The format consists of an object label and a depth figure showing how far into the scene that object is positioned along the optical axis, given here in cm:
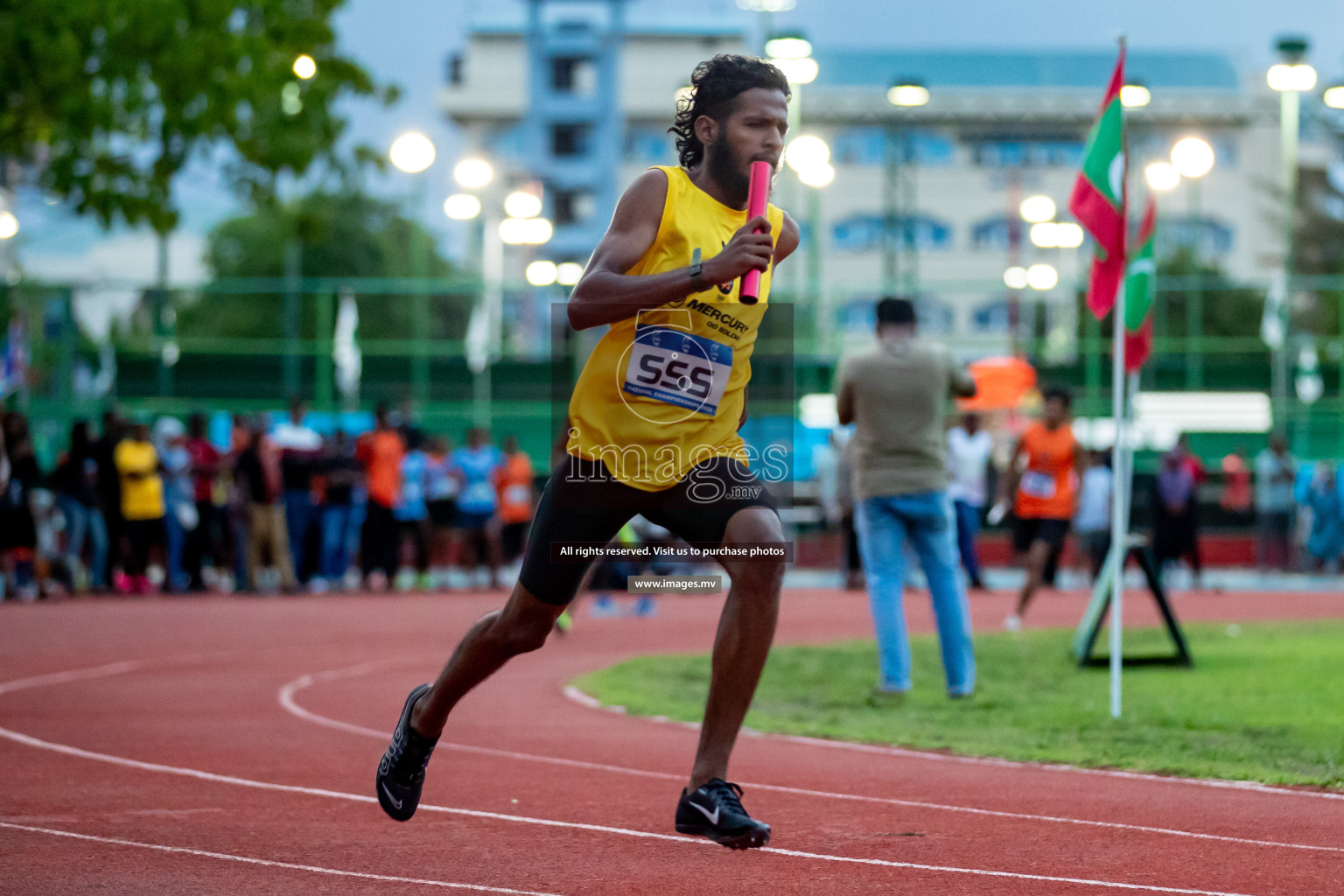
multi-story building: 5150
